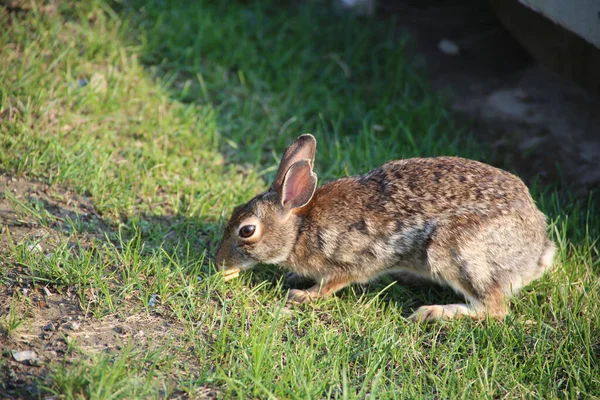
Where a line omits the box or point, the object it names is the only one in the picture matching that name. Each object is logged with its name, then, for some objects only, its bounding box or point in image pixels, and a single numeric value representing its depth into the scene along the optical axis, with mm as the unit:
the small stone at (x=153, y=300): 8352
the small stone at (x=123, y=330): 7762
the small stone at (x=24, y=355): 7090
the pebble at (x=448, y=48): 14961
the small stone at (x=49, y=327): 7582
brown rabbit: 8656
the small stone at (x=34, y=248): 8609
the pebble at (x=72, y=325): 7656
